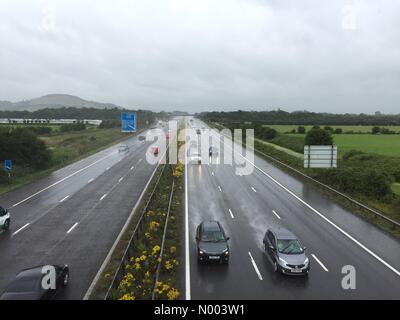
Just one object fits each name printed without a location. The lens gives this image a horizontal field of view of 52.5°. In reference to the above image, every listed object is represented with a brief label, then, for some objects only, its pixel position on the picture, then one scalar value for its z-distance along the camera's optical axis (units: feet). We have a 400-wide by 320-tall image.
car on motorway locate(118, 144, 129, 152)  240.36
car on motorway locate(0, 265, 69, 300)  49.03
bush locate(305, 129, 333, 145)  171.73
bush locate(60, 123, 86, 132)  420.52
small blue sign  126.00
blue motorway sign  206.18
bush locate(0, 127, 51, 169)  157.69
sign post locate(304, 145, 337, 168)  127.95
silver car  60.86
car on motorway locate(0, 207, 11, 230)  80.74
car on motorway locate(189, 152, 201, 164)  183.62
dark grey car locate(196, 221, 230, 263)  65.46
